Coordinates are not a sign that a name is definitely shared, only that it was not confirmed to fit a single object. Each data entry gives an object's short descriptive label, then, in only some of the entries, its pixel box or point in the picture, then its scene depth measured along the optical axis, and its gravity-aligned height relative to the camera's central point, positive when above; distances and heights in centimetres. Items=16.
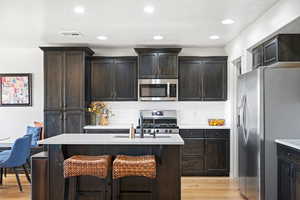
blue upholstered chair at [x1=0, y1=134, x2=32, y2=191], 348 -77
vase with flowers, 474 -19
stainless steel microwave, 453 +30
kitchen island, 264 -71
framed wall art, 485 +33
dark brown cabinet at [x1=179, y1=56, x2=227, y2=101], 462 +53
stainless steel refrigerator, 266 -13
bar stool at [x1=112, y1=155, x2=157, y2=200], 241 -66
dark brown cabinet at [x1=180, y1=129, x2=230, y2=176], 434 -89
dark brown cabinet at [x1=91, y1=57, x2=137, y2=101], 465 +53
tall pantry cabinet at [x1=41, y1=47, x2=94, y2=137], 434 +29
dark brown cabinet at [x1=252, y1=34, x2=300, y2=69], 265 +66
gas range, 432 -33
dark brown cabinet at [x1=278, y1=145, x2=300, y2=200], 223 -71
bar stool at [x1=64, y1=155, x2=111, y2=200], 242 -65
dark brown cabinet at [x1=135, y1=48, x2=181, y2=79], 450 +79
